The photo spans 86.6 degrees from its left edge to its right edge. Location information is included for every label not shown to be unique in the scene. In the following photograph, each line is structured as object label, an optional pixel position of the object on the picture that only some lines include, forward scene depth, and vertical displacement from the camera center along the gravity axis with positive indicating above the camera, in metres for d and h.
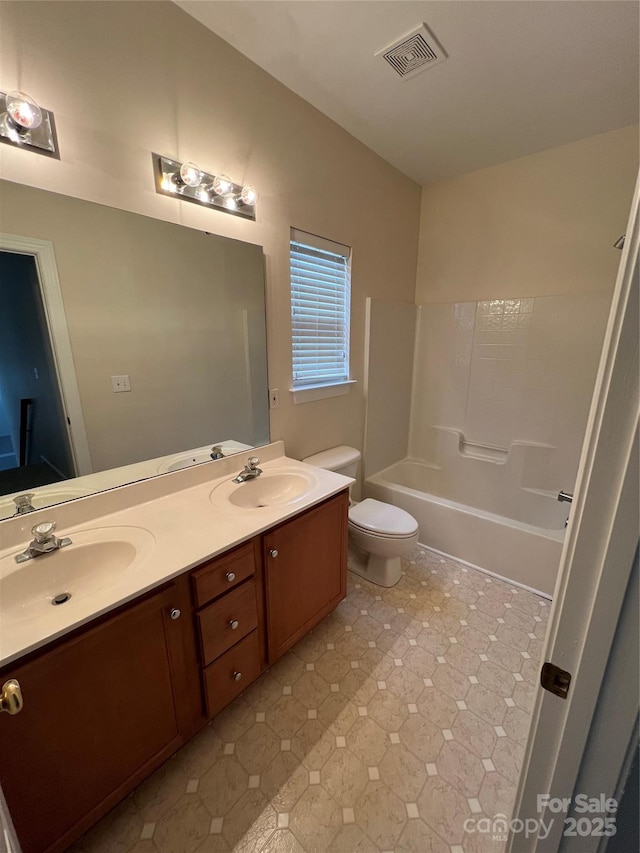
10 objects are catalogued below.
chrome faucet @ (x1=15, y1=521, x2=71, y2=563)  1.01 -0.59
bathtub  1.99 -1.15
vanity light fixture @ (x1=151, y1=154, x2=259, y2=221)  1.30 +0.63
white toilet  1.92 -1.03
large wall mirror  1.08 +0.01
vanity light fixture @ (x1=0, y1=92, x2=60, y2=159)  0.95 +0.62
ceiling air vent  1.36 +1.20
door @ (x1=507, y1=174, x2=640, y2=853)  0.45 -0.31
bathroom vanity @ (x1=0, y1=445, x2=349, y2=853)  0.81 -0.92
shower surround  2.14 -0.57
